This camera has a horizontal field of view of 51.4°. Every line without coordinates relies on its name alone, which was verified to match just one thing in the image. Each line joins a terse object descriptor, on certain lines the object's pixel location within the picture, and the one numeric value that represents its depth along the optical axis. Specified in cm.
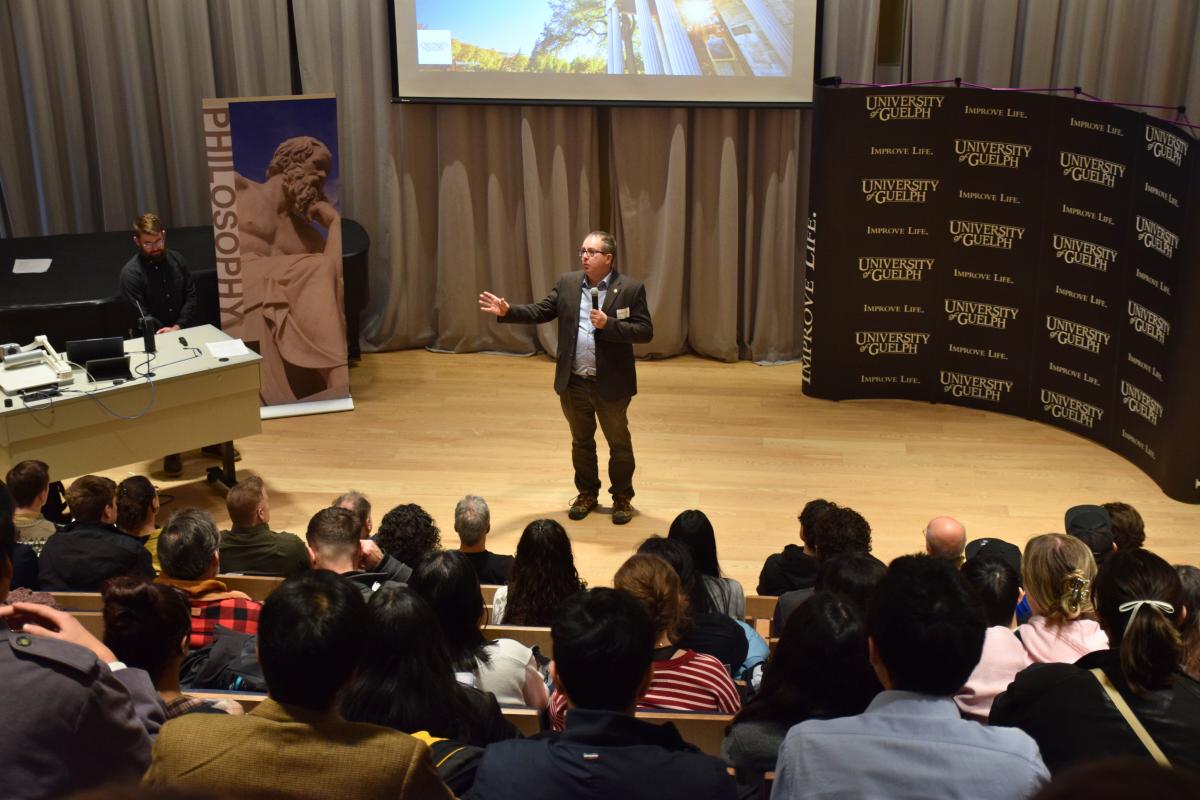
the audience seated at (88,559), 423
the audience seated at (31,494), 466
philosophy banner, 701
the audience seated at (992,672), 338
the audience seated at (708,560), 430
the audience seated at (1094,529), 451
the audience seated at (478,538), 466
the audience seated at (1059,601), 351
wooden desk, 567
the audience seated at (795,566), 458
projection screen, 823
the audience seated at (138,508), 468
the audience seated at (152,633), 277
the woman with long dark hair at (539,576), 407
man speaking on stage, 596
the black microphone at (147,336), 623
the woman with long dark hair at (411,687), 282
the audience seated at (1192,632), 308
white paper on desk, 640
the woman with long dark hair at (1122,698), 250
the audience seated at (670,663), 327
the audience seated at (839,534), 450
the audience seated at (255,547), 473
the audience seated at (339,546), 422
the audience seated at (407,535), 451
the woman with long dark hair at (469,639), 331
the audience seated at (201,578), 379
